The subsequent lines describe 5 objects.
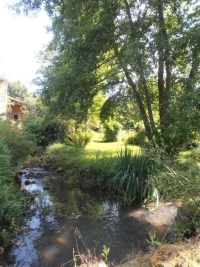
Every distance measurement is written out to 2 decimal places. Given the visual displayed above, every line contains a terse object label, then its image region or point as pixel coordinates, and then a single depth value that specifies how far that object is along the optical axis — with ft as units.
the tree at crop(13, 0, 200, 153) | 18.19
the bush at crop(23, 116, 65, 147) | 40.52
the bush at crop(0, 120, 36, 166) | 21.49
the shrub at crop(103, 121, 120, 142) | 53.78
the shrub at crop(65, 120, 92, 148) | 37.82
